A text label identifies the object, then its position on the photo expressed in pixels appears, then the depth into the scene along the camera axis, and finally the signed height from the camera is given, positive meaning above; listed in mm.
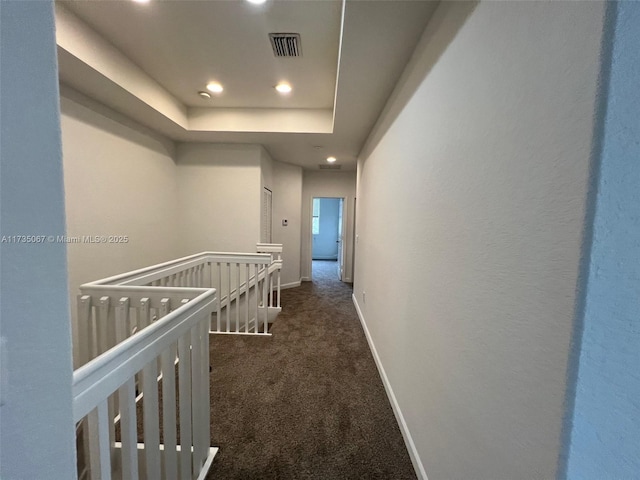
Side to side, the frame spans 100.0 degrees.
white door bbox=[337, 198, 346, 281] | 5711 -435
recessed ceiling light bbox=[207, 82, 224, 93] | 2705 +1360
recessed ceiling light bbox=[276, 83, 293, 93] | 2686 +1362
